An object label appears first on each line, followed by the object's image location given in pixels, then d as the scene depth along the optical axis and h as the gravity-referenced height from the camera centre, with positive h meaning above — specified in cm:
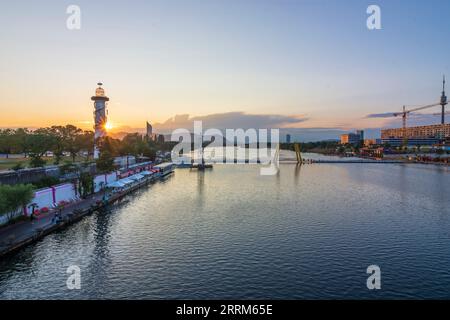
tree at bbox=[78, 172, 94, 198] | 4309 -482
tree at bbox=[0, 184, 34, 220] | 2680 -412
